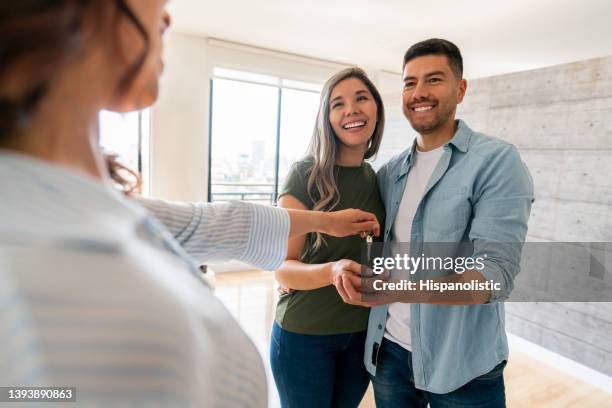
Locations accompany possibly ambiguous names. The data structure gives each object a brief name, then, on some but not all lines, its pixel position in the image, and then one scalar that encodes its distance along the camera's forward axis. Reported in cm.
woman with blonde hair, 133
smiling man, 115
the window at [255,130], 540
